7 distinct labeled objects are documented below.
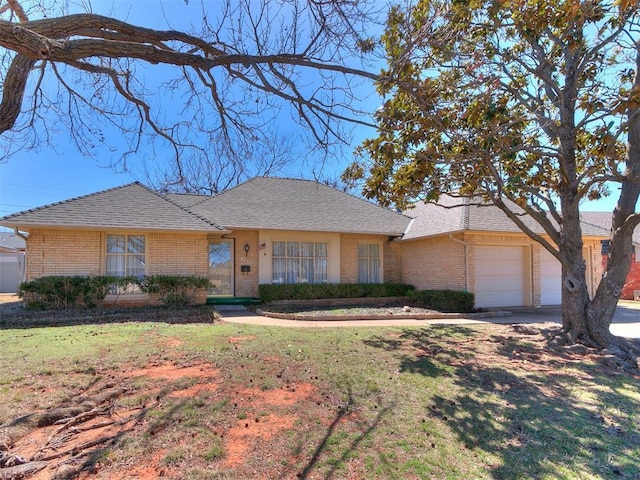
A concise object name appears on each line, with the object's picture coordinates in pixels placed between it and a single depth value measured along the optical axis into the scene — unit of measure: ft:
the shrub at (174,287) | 41.83
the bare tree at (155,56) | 12.19
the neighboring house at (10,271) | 78.84
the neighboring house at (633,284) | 63.27
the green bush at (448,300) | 43.75
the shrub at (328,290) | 48.06
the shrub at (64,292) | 37.93
